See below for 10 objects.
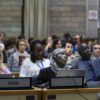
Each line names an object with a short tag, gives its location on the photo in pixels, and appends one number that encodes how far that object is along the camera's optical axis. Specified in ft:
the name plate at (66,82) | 27.06
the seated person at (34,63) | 35.78
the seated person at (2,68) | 35.80
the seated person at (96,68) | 34.49
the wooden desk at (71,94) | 26.66
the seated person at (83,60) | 36.22
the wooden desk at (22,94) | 26.41
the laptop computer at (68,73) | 29.20
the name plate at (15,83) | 26.73
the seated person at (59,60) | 35.65
